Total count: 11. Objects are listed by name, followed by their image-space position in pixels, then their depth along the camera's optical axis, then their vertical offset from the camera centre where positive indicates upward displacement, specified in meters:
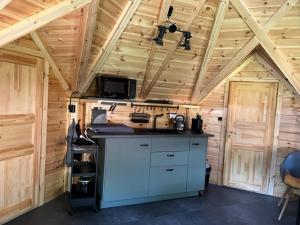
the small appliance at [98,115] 3.76 -0.23
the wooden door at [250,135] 4.17 -0.44
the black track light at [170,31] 2.87 +0.80
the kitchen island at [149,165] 3.33 -0.85
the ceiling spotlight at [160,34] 2.87 +0.75
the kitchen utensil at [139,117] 4.06 -0.23
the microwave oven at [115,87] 3.49 +0.18
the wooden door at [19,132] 2.75 -0.41
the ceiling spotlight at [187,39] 3.03 +0.75
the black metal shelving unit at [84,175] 3.18 -0.99
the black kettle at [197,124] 4.28 -0.30
